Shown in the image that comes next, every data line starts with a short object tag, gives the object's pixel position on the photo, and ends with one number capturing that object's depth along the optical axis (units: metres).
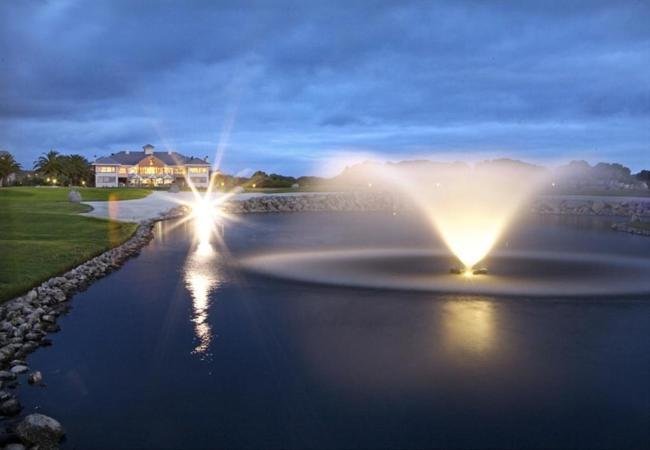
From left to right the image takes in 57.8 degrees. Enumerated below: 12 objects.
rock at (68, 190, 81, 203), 63.36
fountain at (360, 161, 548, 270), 39.06
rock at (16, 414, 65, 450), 9.34
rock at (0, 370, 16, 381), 12.09
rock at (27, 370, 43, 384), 12.09
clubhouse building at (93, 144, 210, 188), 127.94
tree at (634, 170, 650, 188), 182.27
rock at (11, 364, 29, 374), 12.59
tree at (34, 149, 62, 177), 132.88
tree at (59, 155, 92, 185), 133.88
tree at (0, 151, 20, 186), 108.66
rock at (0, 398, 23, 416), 10.61
